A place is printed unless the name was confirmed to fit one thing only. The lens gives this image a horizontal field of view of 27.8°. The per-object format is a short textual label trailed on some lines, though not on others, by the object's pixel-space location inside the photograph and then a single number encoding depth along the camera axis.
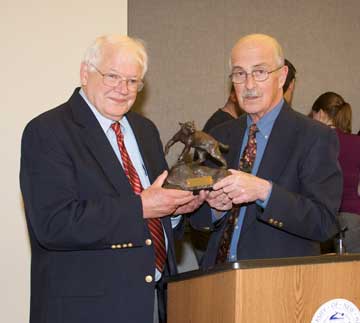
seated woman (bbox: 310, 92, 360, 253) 4.68
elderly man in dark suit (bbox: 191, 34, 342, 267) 2.74
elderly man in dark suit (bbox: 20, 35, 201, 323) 2.60
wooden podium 2.19
